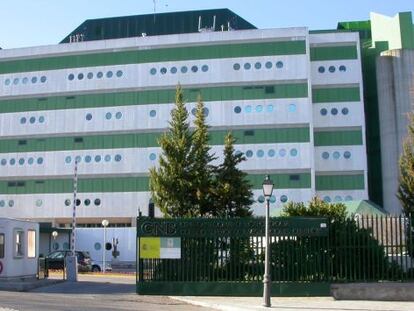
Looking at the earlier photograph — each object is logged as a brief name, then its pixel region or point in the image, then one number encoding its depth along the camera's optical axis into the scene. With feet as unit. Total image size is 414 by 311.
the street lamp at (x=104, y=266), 159.77
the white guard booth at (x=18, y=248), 83.41
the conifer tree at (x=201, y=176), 100.42
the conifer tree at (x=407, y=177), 76.48
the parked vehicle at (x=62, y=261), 141.28
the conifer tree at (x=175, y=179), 100.01
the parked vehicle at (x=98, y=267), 165.94
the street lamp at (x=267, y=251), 59.62
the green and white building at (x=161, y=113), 208.03
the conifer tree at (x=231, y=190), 103.78
